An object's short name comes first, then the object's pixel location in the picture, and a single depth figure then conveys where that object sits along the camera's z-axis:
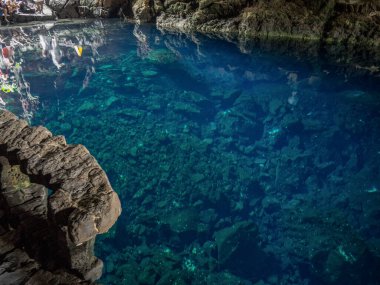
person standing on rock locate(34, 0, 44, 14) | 23.38
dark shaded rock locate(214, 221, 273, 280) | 5.24
